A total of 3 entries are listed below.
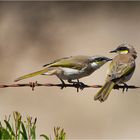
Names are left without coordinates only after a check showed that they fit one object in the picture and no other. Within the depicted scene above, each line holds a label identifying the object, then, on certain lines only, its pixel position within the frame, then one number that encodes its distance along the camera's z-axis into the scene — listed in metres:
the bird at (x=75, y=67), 10.66
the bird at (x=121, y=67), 10.90
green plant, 7.11
